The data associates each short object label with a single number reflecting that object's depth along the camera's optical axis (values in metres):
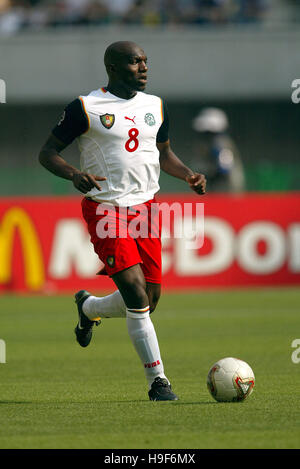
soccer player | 15.69
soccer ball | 15.25
